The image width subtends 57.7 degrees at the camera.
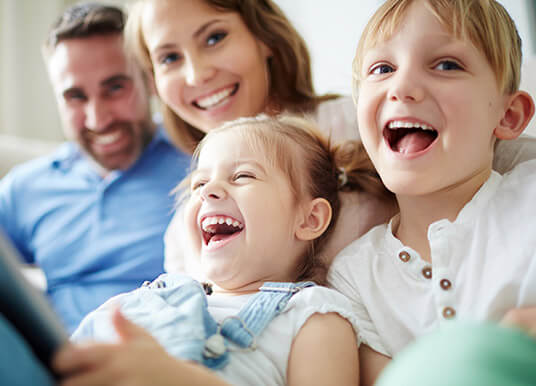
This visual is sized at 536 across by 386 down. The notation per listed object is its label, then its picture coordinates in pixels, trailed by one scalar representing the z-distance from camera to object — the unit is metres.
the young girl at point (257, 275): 0.72
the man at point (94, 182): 1.59
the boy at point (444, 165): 0.77
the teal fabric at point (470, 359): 0.40
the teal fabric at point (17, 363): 0.40
